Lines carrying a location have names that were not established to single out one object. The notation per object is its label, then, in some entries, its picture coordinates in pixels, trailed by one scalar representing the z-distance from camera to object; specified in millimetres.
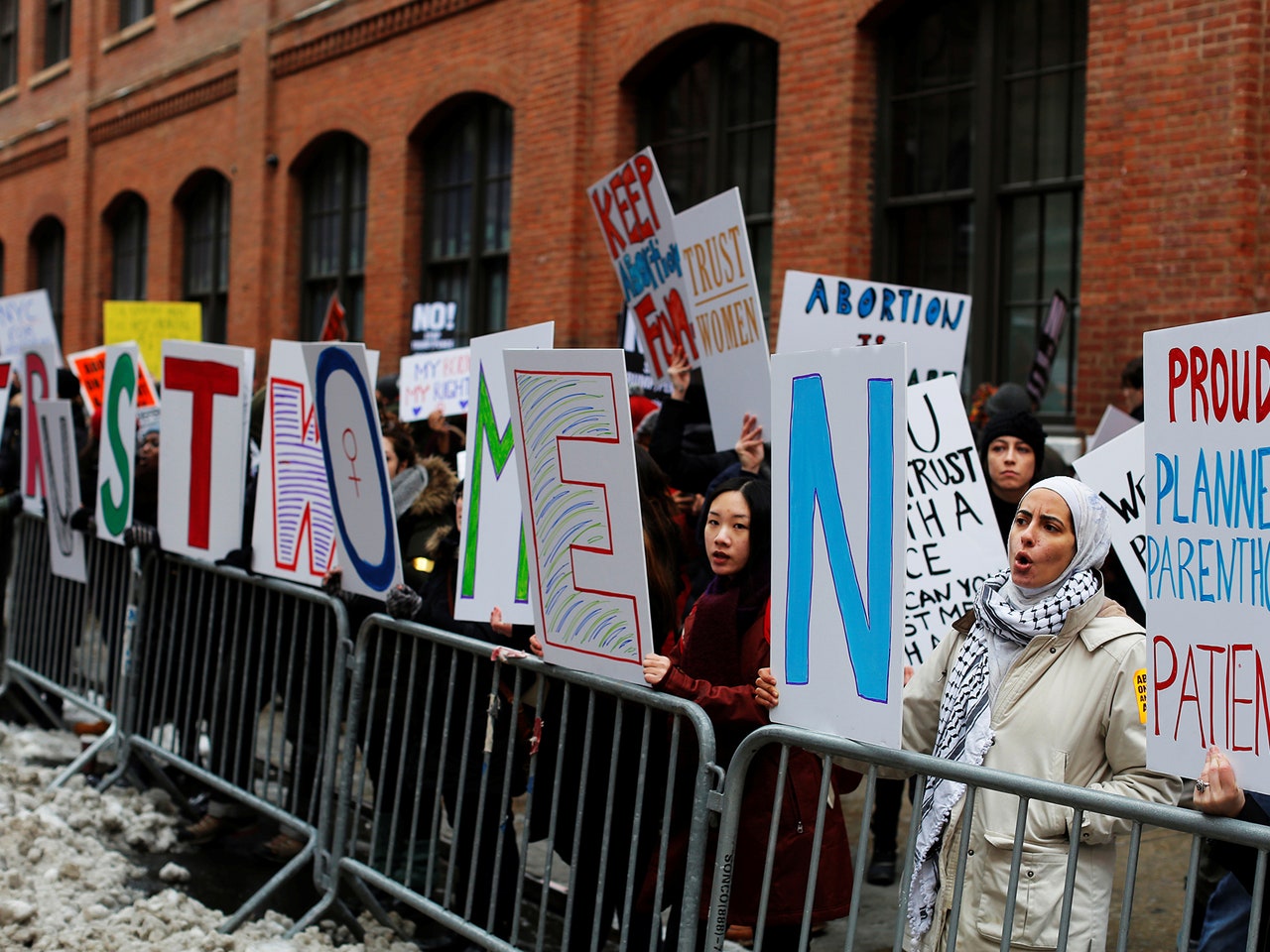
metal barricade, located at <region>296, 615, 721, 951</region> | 4004
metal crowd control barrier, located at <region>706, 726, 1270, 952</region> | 2664
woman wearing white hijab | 3203
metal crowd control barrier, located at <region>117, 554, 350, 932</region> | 5391
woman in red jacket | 3844
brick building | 8273
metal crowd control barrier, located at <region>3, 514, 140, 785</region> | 6906
